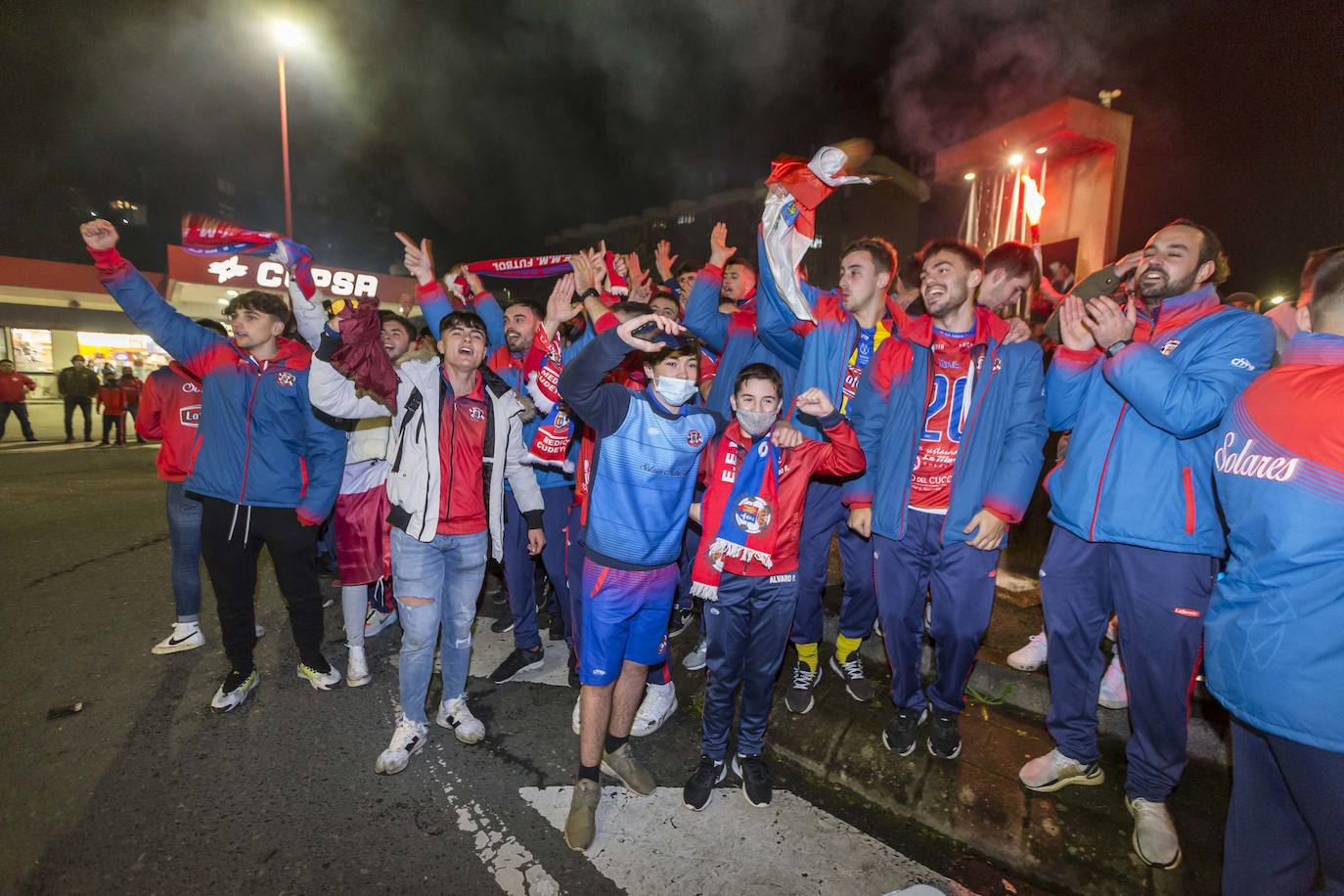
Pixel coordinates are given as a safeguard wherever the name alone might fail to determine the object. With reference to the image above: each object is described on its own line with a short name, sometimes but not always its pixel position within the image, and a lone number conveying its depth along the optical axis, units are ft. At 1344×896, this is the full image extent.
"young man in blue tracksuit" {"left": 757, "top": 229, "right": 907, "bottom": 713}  11.71
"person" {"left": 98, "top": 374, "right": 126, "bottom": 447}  50.52
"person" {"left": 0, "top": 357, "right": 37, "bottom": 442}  46.47
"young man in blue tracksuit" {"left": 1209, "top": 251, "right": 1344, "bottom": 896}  5.18
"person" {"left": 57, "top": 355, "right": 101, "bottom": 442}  48.83
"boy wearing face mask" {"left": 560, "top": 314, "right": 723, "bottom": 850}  9.62
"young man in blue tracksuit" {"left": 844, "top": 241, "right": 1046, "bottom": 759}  10.27
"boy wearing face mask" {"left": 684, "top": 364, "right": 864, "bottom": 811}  10.11
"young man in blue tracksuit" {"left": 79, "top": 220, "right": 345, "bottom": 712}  12.51
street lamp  42.19
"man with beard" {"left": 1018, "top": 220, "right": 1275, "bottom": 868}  8.27
